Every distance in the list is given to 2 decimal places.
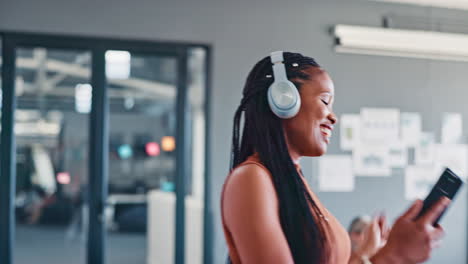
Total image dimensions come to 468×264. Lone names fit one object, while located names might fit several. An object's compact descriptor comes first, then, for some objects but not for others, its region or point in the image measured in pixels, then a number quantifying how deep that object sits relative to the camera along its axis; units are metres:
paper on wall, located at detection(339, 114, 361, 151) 4.09
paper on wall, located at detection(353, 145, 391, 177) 4.17
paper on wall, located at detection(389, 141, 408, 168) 4.22
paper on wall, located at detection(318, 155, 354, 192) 4.07
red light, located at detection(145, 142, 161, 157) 6.05
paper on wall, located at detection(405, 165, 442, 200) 4.24
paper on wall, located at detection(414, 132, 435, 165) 4.28
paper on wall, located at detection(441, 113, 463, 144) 3.78
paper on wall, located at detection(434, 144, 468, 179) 4.24
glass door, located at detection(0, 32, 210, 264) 3.75
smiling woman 0.79
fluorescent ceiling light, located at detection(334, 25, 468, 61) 3.90
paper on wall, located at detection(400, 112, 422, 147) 4.23
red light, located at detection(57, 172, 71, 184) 4.86
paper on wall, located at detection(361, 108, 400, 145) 4.16
